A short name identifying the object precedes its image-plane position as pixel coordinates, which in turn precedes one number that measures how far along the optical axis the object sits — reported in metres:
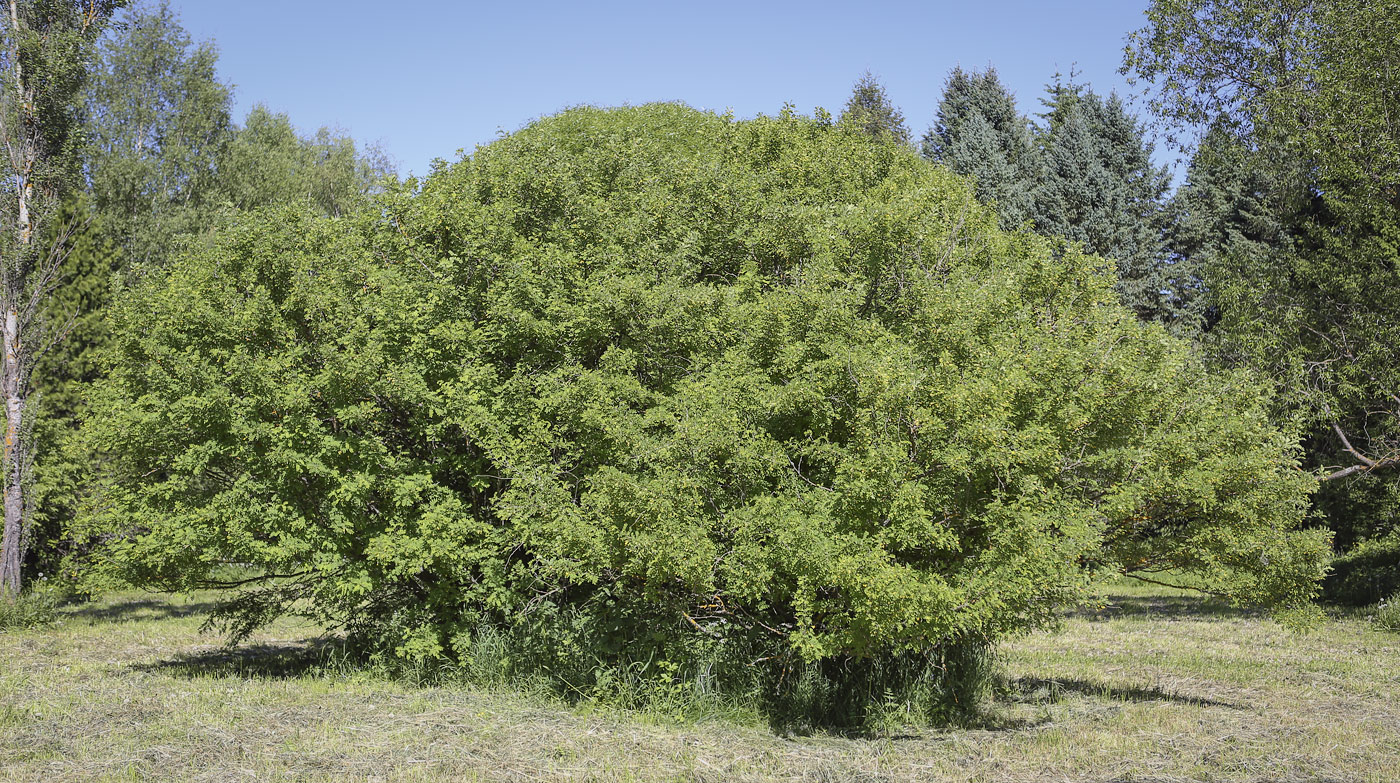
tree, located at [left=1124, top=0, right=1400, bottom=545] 18.88
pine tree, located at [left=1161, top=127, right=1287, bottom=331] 35.34
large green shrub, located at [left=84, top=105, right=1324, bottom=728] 9.65
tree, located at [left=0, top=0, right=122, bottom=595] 20.12
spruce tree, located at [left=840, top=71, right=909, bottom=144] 48.29
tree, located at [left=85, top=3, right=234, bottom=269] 29.94
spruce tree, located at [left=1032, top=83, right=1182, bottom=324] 33.66
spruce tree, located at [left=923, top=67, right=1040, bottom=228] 34.44
